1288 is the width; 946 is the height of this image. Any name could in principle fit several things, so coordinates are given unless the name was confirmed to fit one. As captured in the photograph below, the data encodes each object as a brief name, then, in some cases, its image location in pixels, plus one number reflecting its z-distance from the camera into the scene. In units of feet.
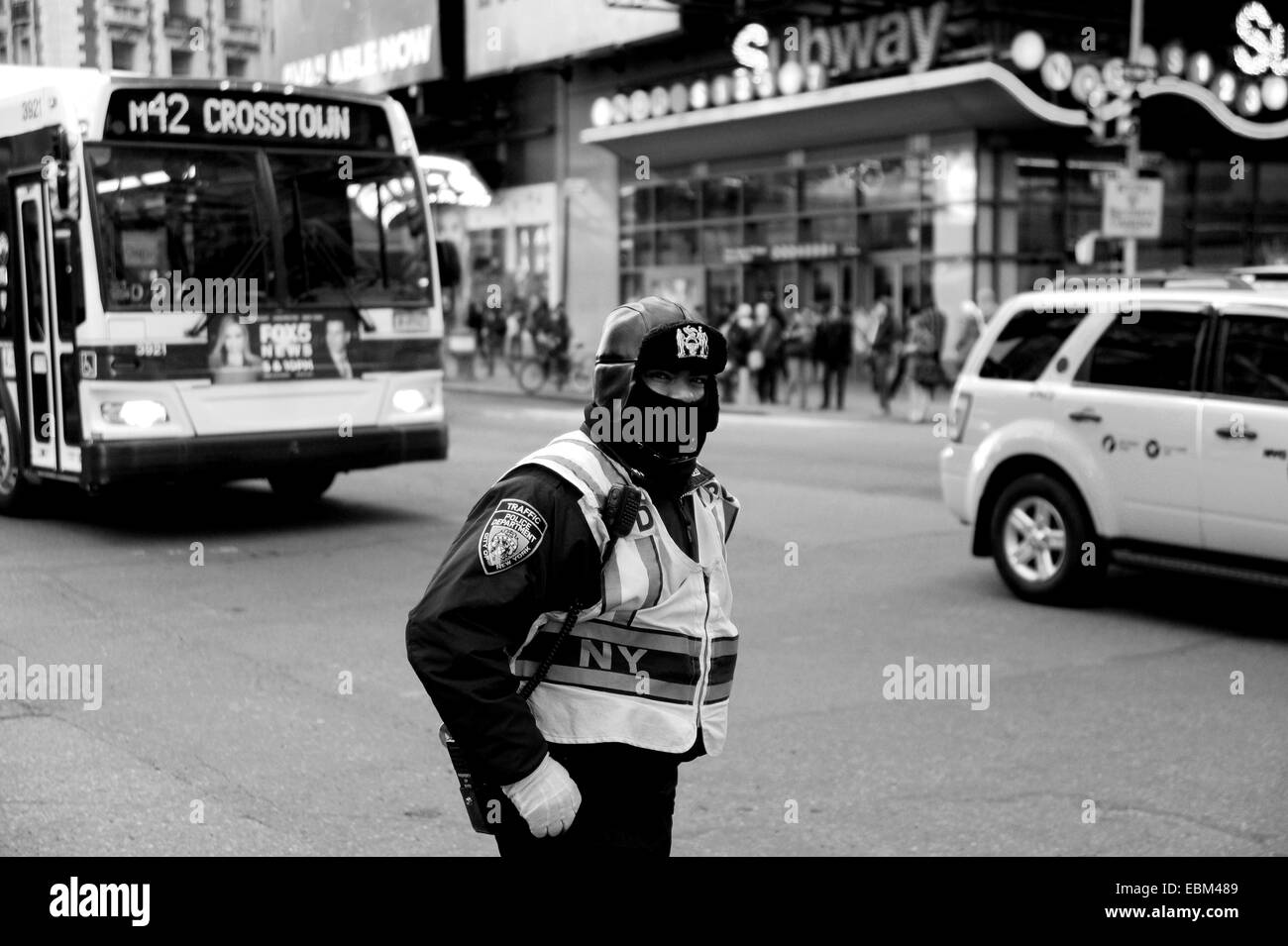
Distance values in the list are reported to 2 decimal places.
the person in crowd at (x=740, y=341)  88.02
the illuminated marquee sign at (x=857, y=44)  92.63
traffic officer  8.96
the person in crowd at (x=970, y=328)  77.30
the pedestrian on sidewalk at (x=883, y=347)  82.53
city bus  35.70
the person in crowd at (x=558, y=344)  103.55
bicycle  103.65
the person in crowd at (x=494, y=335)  121.08
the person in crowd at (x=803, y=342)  85.15
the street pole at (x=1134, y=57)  73.36
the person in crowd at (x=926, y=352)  75.36
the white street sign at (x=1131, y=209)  66.80
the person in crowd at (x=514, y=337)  114.52
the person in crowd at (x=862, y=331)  94.59
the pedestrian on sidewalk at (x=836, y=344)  82.64
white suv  27.40
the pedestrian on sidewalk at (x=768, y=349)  86.43
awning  89.04
